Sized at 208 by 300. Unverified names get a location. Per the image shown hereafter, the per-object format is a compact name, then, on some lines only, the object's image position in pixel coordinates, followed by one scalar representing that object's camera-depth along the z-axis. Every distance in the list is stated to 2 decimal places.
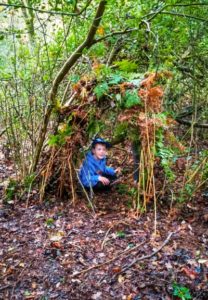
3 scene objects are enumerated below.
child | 3.27
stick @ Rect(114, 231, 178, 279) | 2.32
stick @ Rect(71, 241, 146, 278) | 2.34
